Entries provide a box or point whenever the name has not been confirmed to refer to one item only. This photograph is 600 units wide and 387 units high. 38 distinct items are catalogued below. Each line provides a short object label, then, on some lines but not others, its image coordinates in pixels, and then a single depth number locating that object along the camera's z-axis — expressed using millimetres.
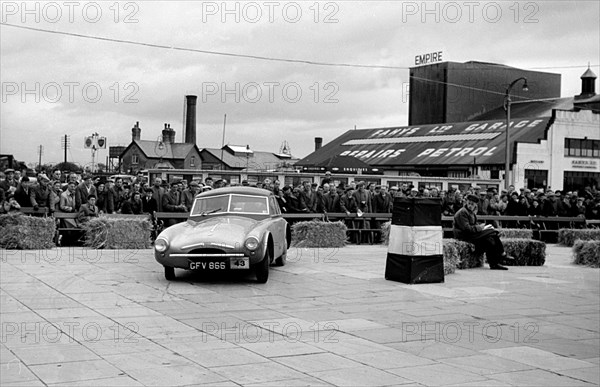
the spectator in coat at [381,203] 24109
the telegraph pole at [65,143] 78225
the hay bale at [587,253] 18219
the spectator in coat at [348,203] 23234
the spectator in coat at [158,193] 20750
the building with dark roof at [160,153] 91625
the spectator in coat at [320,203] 23156
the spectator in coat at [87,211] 19203
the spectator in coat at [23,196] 19055
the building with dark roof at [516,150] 61125
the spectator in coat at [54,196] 18953
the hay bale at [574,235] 23203
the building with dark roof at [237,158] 98562
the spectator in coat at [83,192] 19562
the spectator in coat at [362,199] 23625
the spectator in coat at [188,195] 21328
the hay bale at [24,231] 17312
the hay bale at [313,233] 20500
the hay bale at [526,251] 17594
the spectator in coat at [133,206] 20500
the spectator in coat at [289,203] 22375
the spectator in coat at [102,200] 20578
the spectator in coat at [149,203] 20656
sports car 12836
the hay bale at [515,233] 21047
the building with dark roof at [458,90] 84062
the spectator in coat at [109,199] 20562
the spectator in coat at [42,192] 19031
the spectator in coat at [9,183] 19134
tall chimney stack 92438
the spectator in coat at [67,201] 19250
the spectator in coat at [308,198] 22750
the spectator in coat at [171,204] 20766
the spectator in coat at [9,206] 18094
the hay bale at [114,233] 18500
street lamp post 38006
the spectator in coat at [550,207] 27312
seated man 16516
